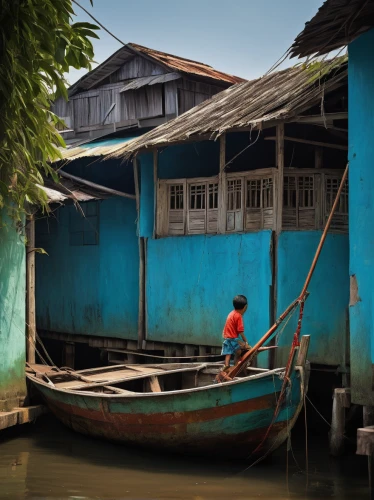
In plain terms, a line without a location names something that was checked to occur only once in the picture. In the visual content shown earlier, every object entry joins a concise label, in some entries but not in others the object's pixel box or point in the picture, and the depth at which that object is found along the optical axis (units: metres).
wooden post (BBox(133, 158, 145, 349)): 13.96
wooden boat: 9.30
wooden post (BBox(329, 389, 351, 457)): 9.74
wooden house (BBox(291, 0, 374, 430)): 8.96
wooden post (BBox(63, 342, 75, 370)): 15.86
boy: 9.97
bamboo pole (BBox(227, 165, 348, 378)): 9.41
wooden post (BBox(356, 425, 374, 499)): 8.19
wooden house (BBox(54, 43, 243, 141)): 19.47
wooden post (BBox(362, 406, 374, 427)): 9.01
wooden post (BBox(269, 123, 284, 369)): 11.38
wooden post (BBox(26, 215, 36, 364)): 11.98
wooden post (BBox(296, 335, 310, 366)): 9.20
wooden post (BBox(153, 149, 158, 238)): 13.52
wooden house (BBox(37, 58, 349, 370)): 11.33
